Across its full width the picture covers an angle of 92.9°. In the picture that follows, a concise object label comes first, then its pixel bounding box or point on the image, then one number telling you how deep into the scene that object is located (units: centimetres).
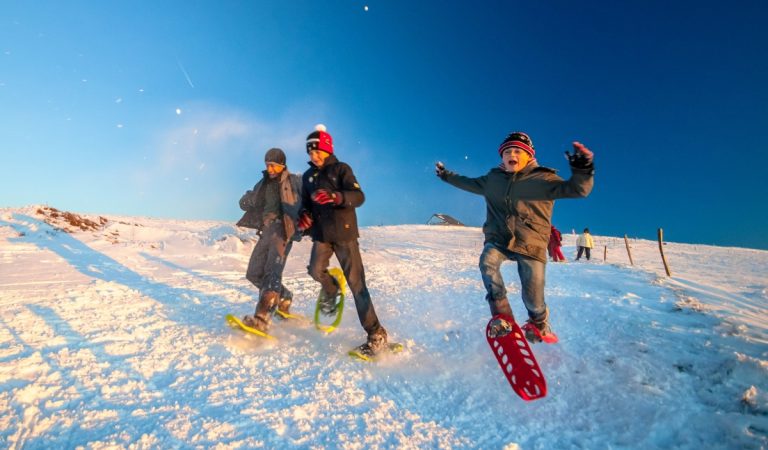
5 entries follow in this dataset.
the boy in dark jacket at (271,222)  438
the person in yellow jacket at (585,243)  1800
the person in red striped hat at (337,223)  402
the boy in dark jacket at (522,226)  368
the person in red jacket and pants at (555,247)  1678
